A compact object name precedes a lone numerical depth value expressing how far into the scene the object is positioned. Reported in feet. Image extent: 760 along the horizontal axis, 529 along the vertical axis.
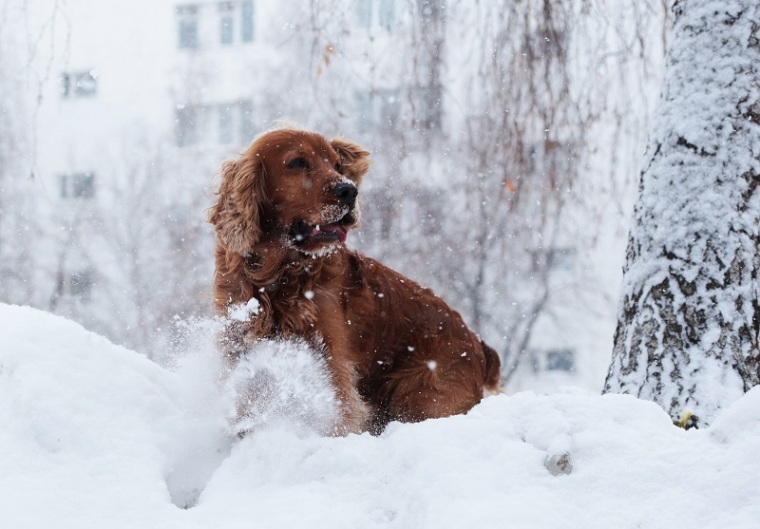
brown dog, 11.88
